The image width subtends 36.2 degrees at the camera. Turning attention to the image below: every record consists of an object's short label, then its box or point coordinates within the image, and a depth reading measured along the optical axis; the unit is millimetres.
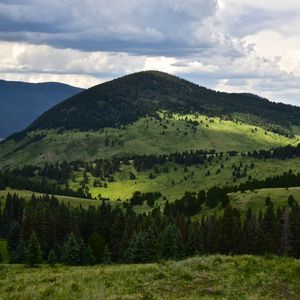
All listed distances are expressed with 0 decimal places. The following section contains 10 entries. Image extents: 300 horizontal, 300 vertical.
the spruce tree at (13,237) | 157875
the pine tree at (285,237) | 130125
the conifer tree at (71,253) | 116000
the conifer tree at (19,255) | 126625
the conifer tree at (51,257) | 112831
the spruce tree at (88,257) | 118750
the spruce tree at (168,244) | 113375
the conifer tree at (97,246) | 132000
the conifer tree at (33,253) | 102750
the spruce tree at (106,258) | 112812
